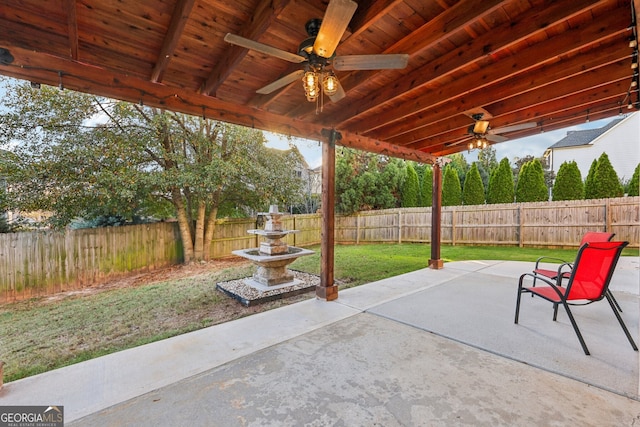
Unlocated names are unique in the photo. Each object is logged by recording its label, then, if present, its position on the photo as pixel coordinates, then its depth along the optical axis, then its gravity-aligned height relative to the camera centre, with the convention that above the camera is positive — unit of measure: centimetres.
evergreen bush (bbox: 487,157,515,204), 980 +91
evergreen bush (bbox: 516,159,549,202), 917 +85
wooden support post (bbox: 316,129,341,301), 381 +3
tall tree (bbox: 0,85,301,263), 478 +100
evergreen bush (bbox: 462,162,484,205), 1030 +78
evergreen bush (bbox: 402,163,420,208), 1152 +85
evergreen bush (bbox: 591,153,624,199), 811 +82
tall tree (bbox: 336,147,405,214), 1103 +111
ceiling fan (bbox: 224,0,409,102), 166 +109
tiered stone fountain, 469 -81
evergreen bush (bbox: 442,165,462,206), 1072 +81
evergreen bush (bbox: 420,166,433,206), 1123 +88
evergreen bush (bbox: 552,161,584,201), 858 +82
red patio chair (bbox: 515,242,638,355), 236 -59
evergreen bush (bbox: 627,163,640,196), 829 +75
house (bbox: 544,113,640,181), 1344 +318
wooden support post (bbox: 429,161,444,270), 556 -15
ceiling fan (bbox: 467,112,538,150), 381 +116
